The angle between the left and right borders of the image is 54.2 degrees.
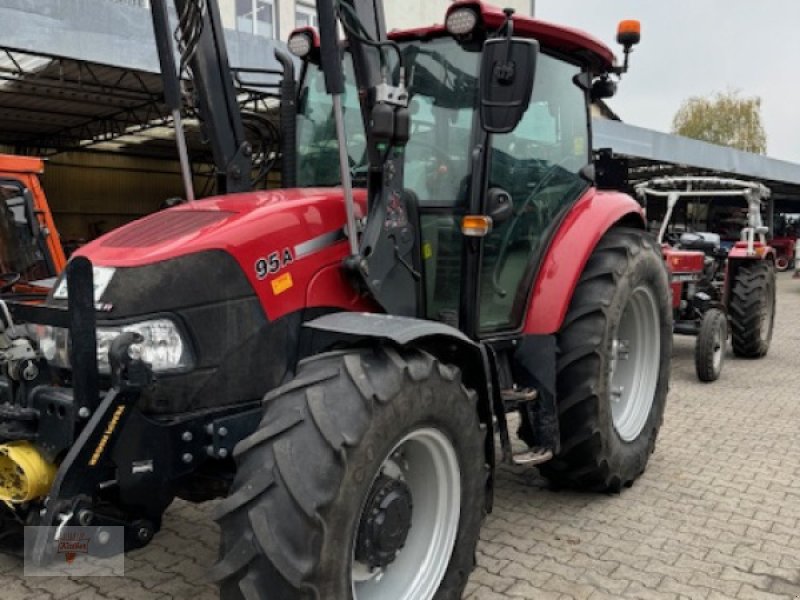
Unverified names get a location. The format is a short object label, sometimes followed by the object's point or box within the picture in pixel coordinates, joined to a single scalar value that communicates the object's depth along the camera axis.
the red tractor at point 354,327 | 2.34
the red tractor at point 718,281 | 7.52
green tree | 41.09
